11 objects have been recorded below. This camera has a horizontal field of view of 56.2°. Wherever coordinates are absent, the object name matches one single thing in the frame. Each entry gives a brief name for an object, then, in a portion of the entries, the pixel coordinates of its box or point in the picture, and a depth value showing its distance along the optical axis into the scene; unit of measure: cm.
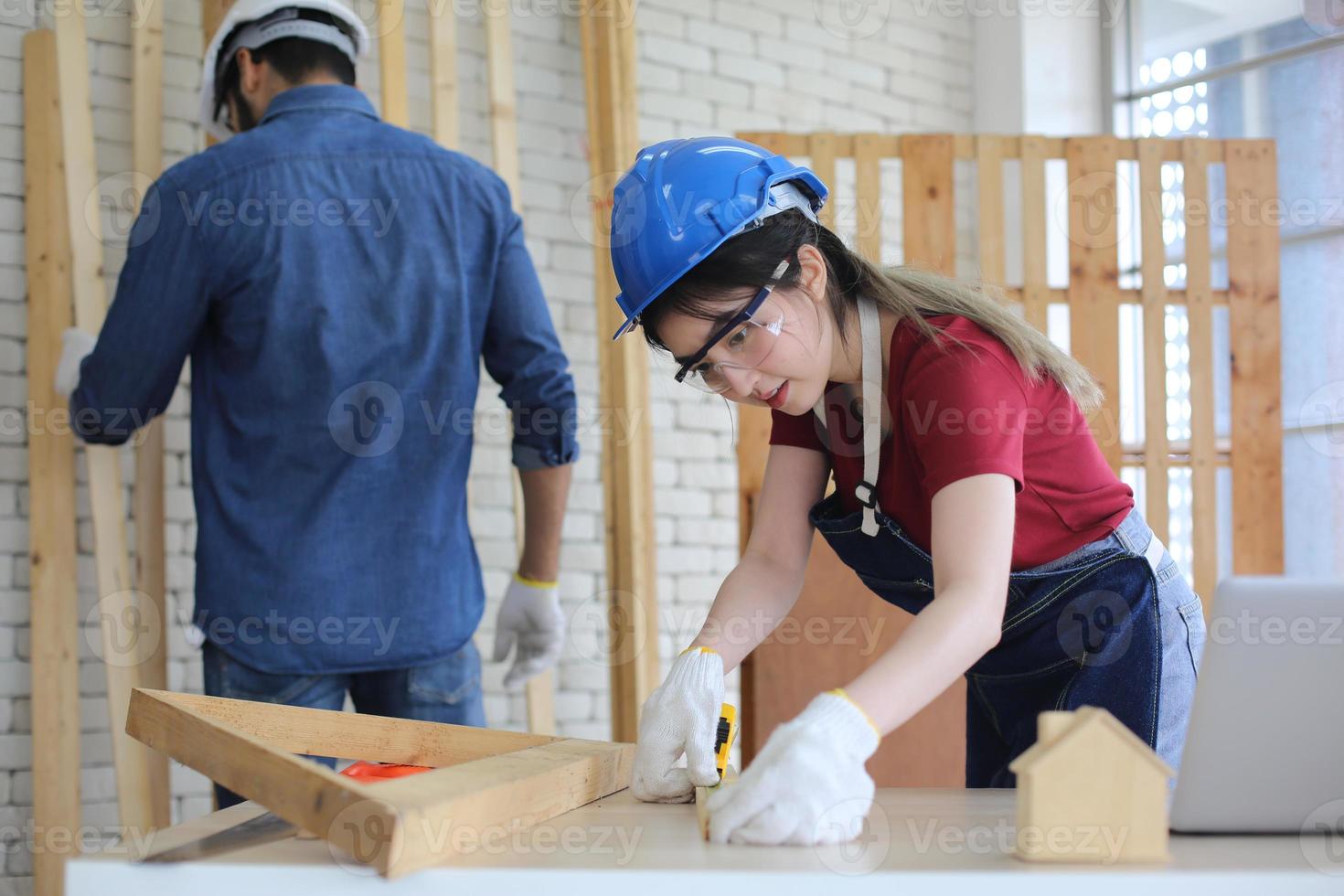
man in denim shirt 210
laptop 101
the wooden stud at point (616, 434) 326
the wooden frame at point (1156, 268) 346
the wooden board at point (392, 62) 293
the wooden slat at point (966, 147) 334
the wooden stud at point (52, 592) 268
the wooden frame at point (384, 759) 96
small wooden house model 98
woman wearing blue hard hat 127
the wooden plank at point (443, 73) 299
